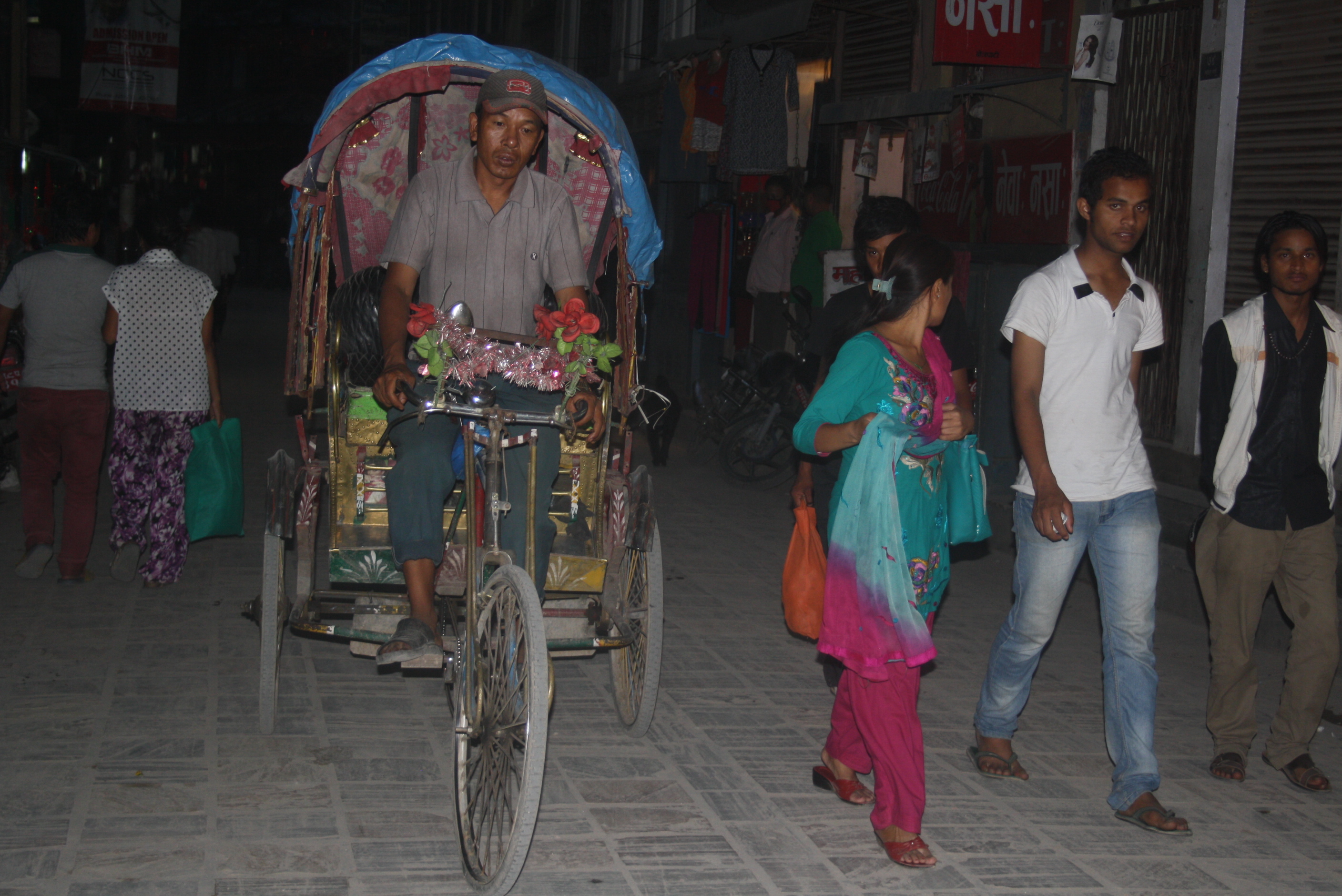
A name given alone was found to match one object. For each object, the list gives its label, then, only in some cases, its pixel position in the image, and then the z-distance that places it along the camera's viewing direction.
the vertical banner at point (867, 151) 11.91
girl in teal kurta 3.83
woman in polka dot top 6.88
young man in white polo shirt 4.22
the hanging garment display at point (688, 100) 14.87
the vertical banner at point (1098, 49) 8.81
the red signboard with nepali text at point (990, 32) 9.30
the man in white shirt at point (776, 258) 13.23
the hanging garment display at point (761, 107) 13.38
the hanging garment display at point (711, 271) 15.24
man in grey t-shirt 6.85
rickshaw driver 4.23
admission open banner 19.06
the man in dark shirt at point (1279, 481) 4.74
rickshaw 3.90
